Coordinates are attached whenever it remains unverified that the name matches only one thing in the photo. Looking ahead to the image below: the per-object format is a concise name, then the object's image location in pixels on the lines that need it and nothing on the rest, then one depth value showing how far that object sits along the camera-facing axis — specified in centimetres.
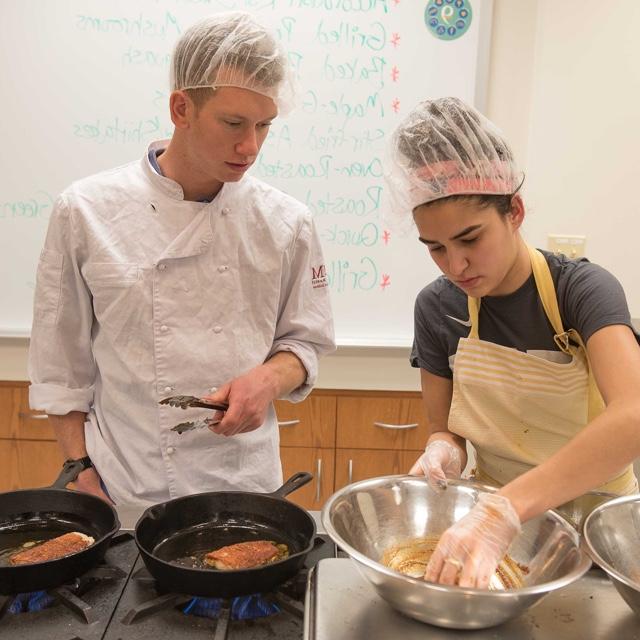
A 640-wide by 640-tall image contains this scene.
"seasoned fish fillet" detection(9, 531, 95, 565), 91
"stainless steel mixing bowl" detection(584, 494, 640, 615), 89
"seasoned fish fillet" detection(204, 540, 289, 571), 93
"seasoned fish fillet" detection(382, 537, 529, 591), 90
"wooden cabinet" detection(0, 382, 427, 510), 234
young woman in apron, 89
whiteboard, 217
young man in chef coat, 126
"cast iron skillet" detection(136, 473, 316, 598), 96
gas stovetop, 80
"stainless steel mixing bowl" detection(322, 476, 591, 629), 73
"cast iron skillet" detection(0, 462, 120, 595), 102
